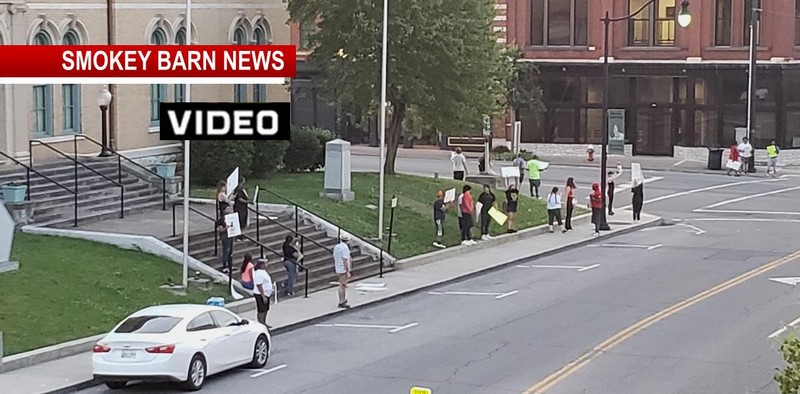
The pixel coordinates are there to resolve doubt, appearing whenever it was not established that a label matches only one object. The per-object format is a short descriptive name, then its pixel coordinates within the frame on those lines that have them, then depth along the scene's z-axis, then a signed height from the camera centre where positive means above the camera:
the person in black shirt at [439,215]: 35.84 -2.73
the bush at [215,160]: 37.78 -1.30
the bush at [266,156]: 39.86 -1.27
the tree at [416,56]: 41.00 +1.94
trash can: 62.88 -1.98
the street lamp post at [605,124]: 39.66 -0.24
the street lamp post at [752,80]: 62.69 +1.78
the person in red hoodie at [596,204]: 40.59 -2.71
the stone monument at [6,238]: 23.89 -2.32
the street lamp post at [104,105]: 33.38 +0.25
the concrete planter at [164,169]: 35.41 -1.47
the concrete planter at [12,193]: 28.53 -1.73
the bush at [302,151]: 43.41 -1.20
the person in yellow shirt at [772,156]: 60.37 -1.80
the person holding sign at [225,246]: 27.47 -2.78
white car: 18.77 -3.42
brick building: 67.12 +2.51
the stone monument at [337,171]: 36.97 -1.59
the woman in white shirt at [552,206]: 40.86 -2.82
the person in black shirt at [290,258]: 27.59 -3.03
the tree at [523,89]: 66.62 +1.44
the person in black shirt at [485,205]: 37.47 -2.55
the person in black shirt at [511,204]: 39.00 -2.62
